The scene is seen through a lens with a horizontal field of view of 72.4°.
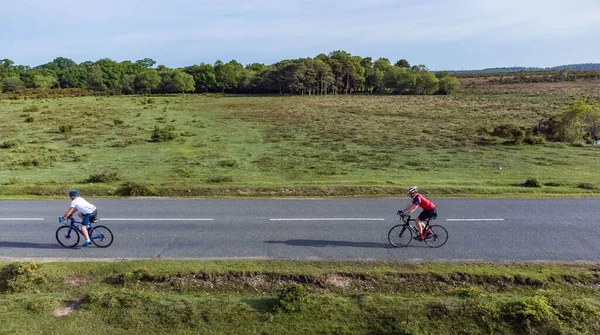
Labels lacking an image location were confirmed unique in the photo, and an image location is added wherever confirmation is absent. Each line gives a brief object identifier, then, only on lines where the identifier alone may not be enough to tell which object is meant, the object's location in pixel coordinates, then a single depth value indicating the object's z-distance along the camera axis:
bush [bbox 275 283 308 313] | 9.37
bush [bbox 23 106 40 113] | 59.73
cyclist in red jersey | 12.02
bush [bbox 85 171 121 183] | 21.52
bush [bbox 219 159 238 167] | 27.12
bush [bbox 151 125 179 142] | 37.02
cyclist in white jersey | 12.12
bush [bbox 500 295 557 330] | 8.97
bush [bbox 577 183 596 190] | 19.69
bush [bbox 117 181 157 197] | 18.95
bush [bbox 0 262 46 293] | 10.27
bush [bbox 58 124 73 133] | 42.33
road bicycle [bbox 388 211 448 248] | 12.50
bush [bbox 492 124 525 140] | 36.94
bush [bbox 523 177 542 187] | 20.06
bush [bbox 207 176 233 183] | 21.70
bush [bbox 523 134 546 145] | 34.75
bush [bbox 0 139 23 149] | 33.69
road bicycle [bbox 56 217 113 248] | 12.59
